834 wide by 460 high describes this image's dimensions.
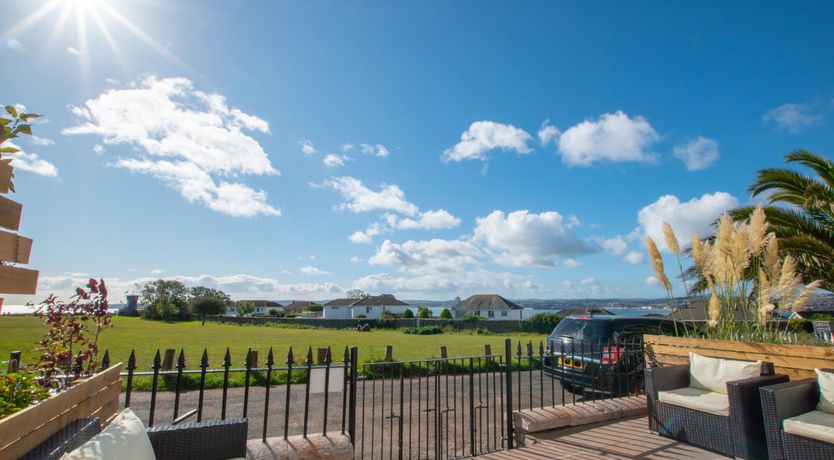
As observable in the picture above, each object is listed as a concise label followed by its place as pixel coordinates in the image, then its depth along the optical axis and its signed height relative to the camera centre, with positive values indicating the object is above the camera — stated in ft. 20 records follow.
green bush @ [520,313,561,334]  101.60 -5.07
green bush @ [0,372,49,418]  6.77 -1.51
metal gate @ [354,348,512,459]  17.77 -6.57
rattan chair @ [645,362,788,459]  11.90 -3.54
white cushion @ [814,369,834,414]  11.61 -2.39
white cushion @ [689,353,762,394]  13.92 -2.29
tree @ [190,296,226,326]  187.01 -1.85
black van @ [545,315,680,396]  21.76 -2.02
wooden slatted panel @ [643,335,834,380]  13.32 -1.74
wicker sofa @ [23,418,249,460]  8.66 -2.82
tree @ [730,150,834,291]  26.89 +5.75
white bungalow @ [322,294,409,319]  260.83 -3.07
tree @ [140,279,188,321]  190.80 +0.84
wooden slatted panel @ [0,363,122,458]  5.67 -1.83
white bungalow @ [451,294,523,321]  221.87 -3.02
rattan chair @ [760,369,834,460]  10.53 -2.86
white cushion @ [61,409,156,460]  6.07 -2.18
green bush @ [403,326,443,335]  118.11 -7.74
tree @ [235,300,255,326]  257.96 -3.72
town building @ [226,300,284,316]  303.25 -3.66
